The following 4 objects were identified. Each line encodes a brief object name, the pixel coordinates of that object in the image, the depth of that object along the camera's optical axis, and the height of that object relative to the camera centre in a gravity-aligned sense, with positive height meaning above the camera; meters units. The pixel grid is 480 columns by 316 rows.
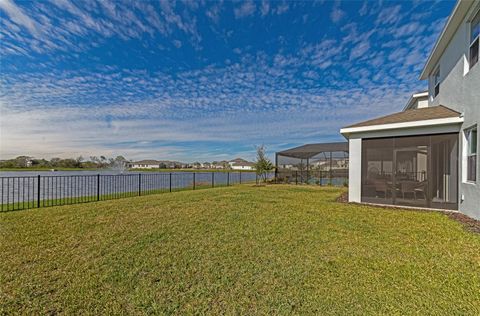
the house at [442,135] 5.71 +0.79
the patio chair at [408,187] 8.04 -0.95
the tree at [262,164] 17.97 -0.40
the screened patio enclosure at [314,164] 17.23 -0.42
